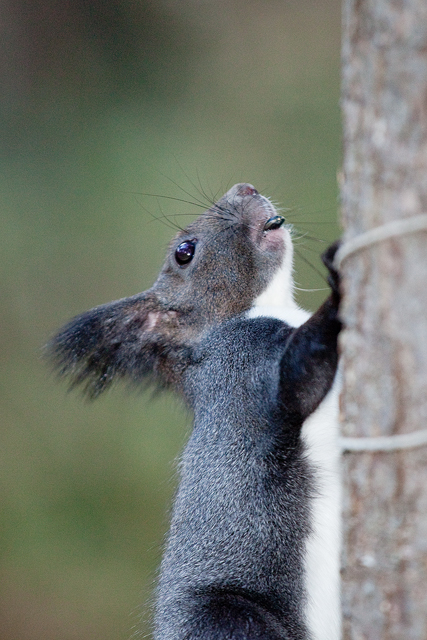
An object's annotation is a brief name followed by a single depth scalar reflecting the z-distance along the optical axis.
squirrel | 3.31
